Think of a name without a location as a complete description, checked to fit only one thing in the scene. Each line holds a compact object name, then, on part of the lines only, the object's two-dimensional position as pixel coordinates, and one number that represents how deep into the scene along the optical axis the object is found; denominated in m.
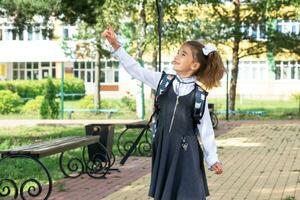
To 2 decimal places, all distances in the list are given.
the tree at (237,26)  25.23
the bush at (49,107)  24.09
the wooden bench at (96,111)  25.20
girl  4.54
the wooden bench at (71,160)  7.35
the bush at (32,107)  28.98
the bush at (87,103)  28.52
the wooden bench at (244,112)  26.12
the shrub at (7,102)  28.75
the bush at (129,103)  28.88
